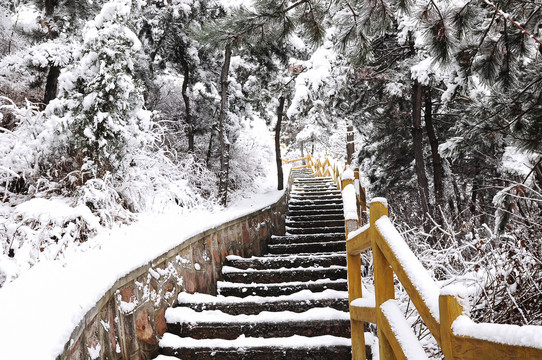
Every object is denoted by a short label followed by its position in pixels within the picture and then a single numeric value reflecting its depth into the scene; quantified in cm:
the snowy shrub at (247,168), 995
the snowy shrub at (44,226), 292
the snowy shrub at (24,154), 400
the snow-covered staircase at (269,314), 278
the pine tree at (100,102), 420
